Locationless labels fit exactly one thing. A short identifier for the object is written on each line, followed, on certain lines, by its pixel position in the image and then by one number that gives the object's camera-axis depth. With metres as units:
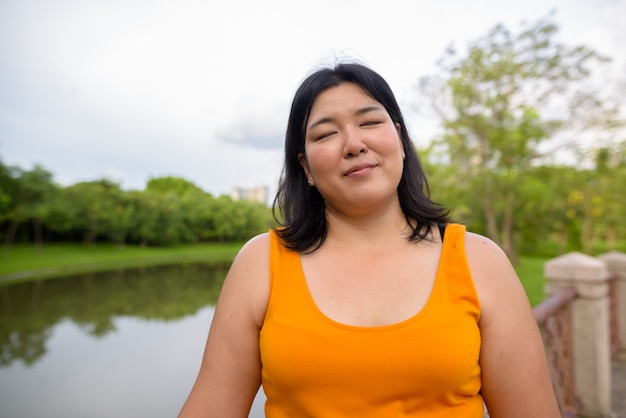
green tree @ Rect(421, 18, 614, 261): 12.77
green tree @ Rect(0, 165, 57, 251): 23.67
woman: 1.00
